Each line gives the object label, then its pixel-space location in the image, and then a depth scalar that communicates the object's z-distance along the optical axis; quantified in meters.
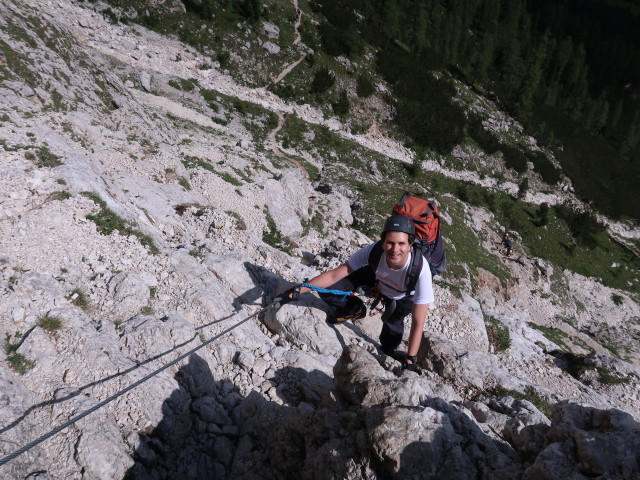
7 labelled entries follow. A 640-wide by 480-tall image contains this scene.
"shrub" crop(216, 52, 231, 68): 34.66
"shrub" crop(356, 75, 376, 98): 40.63
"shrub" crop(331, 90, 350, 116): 37.78
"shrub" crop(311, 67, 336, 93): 37.81
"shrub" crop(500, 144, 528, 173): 45.09
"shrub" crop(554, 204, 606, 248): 38.66
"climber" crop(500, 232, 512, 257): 27.25
